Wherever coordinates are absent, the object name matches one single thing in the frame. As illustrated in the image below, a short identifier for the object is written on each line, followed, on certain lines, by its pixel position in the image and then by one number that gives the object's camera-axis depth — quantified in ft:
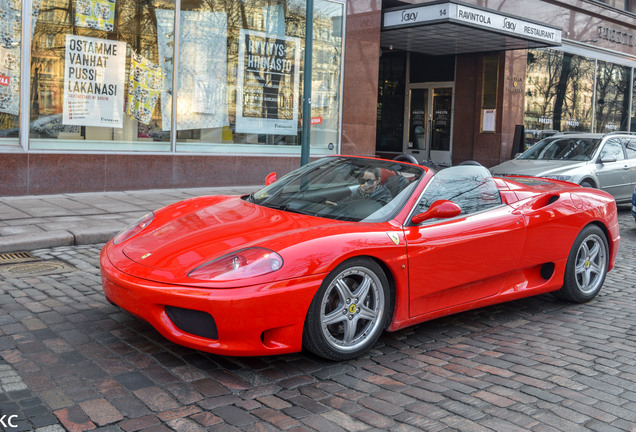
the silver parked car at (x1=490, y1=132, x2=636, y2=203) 36.76
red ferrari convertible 11.86
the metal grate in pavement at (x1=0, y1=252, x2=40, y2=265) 20.71
